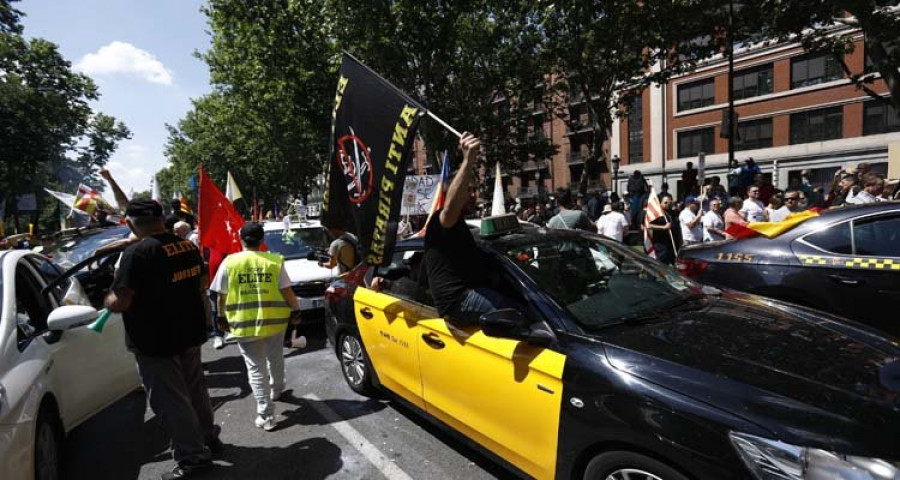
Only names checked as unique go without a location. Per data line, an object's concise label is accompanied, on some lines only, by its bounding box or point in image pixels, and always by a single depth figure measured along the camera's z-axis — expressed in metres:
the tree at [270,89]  18.62
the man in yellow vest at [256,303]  4.21
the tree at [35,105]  18.33
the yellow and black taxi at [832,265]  4.12
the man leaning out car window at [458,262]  3.14
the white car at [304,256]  7.22
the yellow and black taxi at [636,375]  1.91
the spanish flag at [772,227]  4.71
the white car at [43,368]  2.69
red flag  6.03
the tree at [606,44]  14.62
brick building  31.67
